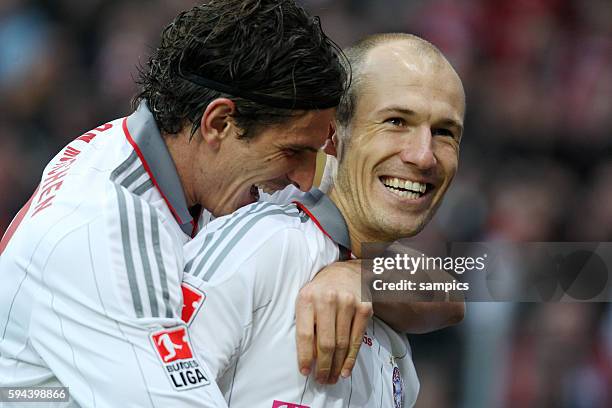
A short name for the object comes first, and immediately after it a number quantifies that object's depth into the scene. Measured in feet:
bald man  15.56
